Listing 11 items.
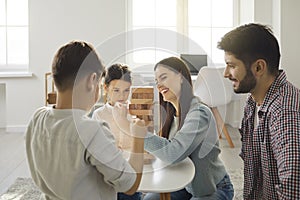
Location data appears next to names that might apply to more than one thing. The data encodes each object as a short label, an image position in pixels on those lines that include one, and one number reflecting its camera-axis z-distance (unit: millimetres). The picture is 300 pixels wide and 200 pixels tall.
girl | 1394
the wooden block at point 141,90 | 1282
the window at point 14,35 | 4996
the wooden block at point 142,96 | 1277
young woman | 1463
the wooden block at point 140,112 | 1250
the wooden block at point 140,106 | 1258
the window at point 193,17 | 5145
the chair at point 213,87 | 3934
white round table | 1253
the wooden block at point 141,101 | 1260
